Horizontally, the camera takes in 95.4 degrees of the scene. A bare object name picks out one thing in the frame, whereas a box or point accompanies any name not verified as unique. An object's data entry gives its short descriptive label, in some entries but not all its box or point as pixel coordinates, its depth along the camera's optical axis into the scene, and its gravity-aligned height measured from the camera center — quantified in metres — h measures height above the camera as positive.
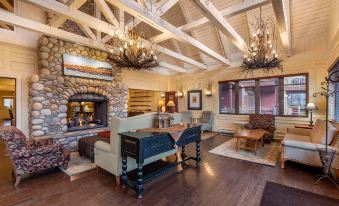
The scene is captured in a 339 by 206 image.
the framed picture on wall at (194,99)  8.46 +0.16
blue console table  2.39 -0.77
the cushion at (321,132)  3.23 -0.71
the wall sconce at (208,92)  7.96 +0.51
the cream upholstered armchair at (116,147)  2.73 -0.85
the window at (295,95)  5.85 +0.25
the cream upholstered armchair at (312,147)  3.17 -0.99
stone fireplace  4.31 +0.22
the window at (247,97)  7.03 +0.23
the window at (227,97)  7.59 +0.22
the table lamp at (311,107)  5.04 -0.18
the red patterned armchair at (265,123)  5.54 -0.85
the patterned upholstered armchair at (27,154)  2.73 -1.00
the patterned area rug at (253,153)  3.98 -1.50
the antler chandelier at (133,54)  3.22 +1.03
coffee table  4.46 -1.00
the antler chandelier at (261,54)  3.51 +1.13
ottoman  3.73 -1.09
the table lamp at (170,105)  8.80 -0.18
